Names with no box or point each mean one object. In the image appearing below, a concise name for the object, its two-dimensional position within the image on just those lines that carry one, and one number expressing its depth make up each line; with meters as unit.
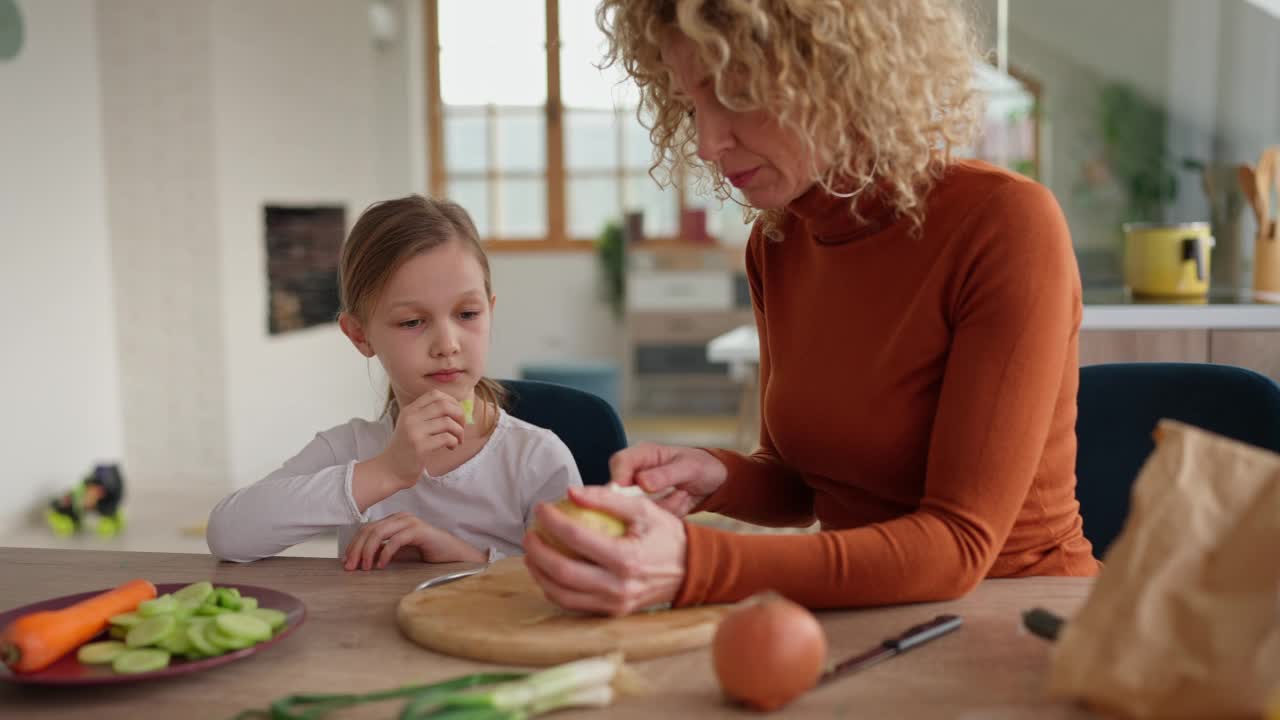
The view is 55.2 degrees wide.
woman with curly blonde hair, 1.05
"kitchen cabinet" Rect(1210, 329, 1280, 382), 2.66
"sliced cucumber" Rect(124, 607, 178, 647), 0.95
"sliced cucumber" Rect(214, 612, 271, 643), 0.95
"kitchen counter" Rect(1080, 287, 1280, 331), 2.67
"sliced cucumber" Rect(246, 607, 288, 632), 0.99
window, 7.72
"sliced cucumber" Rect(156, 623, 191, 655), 0.95
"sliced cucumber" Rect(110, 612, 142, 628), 0.99
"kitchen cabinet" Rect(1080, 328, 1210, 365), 2.71
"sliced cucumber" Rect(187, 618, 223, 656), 0.94
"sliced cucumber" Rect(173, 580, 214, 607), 1.03
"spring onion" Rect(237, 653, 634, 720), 0.79
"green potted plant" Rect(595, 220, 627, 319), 7.44
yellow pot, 2.85
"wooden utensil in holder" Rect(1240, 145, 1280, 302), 2.94
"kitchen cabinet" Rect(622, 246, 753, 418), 6.96
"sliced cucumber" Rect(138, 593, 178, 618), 0.99
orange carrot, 0.92
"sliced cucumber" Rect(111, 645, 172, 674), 0.91
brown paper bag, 0.74
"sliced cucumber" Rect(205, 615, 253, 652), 0.95
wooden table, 0.85
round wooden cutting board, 0.95
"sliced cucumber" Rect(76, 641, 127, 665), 0.94
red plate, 0.90
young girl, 1.40
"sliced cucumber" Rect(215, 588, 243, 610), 1.03
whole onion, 0.81
